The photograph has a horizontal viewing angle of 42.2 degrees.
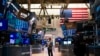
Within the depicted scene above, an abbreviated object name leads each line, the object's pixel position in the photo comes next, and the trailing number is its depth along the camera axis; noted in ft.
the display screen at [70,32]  33.91
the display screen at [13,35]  26.51
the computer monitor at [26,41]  33.50
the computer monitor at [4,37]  21.34
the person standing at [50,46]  23.62
